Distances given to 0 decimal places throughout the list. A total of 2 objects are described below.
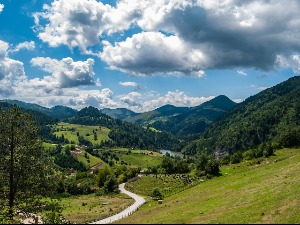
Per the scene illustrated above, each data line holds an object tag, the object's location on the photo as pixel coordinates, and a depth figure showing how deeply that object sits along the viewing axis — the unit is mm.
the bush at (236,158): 142250
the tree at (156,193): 103188
